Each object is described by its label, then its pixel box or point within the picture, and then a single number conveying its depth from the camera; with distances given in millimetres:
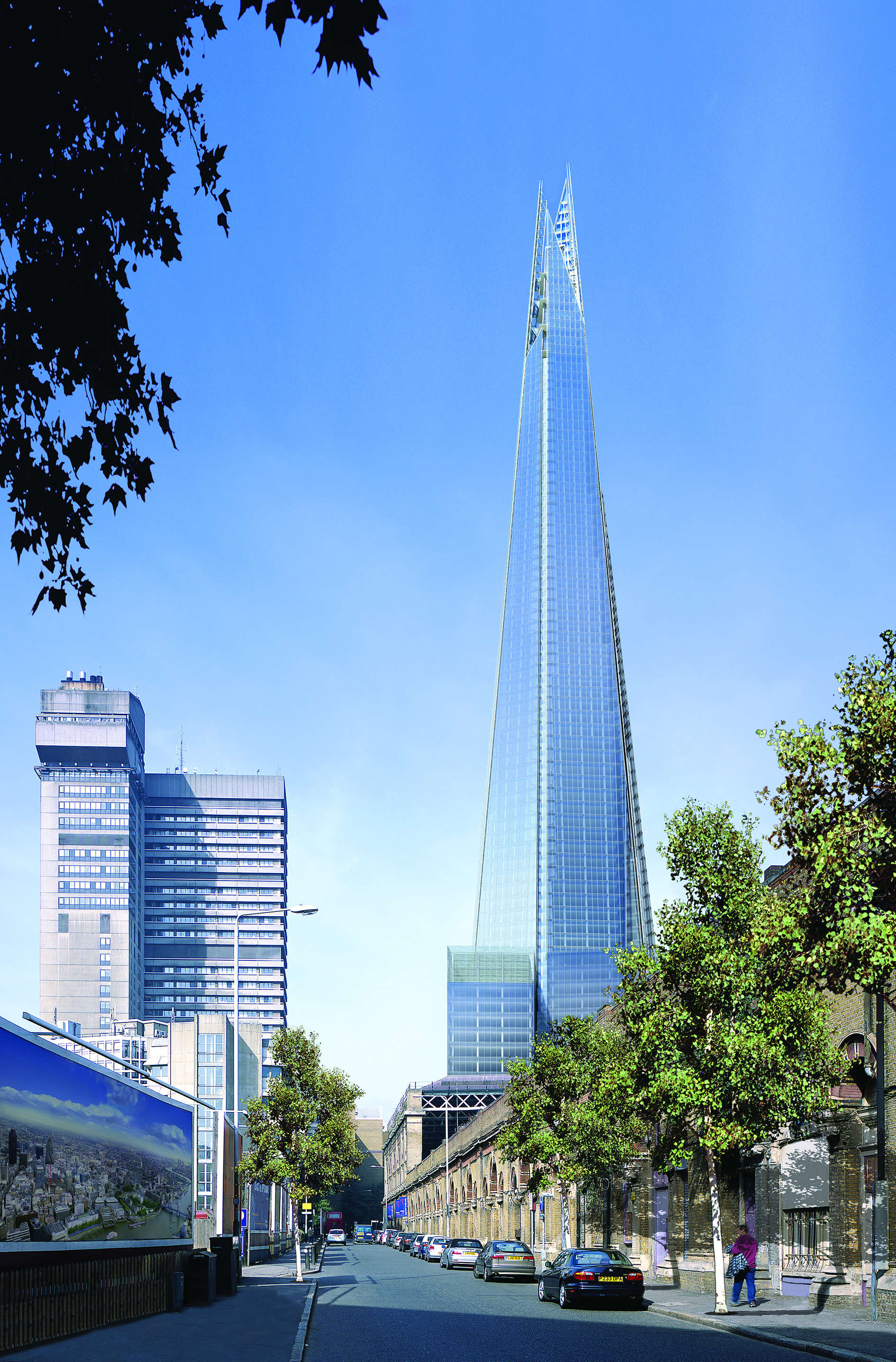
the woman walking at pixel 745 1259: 28672
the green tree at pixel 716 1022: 27078
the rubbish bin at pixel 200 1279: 29422
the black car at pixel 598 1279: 30219
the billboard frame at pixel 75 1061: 16484
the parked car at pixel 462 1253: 59438
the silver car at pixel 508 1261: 46500
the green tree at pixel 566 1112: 44094
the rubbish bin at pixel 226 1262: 32812
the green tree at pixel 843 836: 16734
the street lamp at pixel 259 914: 35375
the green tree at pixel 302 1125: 43469
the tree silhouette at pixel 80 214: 7332
